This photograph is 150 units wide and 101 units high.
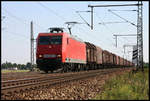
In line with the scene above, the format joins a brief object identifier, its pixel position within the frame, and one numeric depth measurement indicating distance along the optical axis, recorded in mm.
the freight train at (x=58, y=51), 26469
